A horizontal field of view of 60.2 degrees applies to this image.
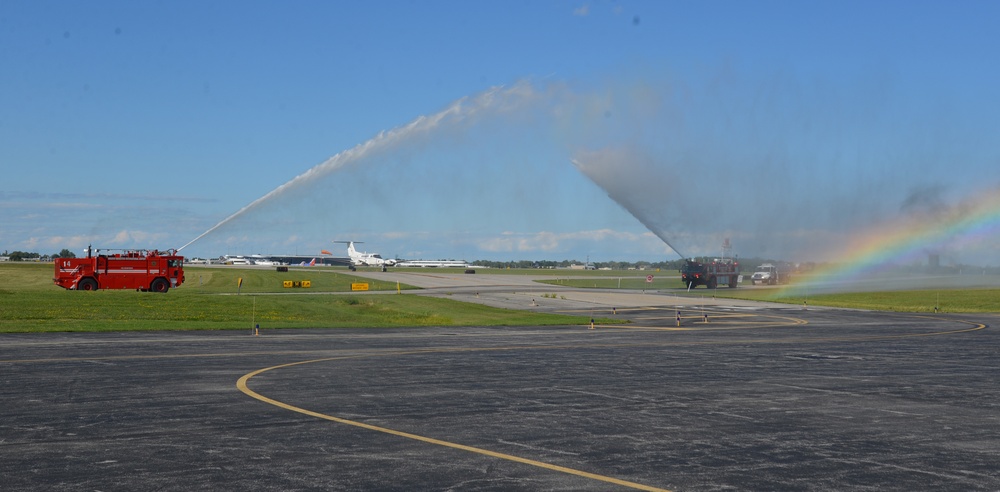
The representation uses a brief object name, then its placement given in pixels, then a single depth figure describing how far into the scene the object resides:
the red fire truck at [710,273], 93.88
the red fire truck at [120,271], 60.84
